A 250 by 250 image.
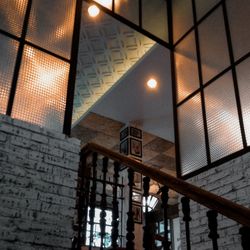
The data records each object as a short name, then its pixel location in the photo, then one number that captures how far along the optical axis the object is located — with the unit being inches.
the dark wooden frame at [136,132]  287.3
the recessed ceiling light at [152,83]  236.8
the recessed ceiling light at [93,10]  182.2
